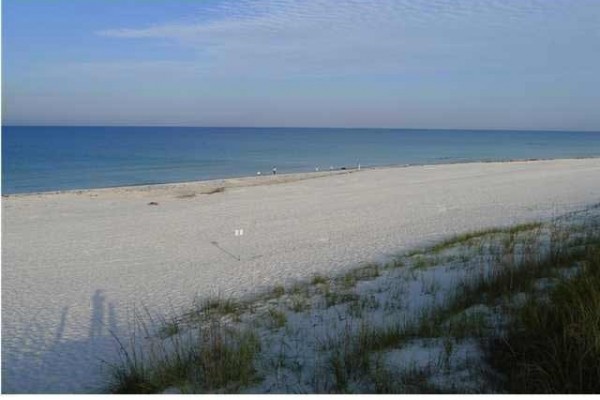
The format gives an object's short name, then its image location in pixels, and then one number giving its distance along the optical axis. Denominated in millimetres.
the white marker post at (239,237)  11807
